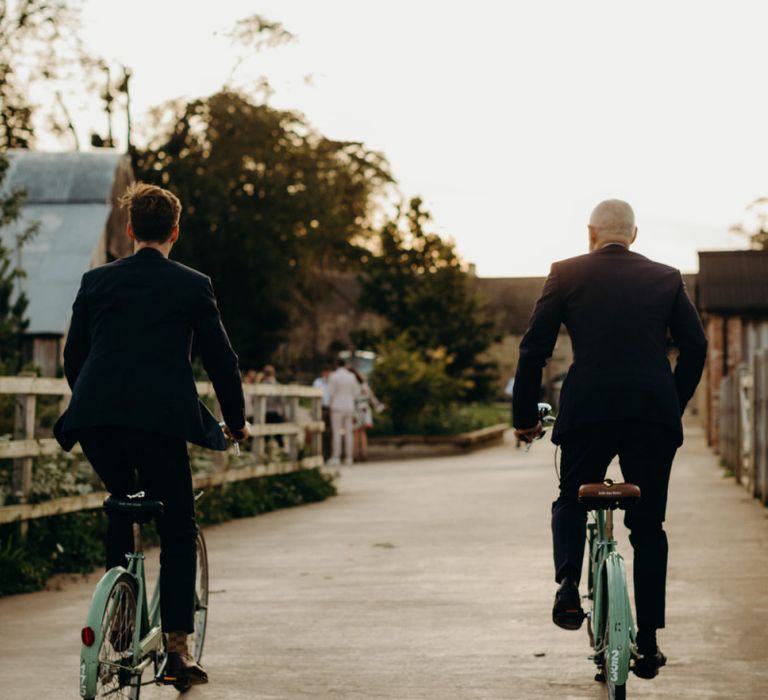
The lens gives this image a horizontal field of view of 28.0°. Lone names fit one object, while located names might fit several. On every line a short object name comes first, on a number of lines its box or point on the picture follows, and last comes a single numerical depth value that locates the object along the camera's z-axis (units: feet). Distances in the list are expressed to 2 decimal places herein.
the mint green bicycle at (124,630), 15.55
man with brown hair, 16.92
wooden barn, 89.81
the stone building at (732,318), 106.83
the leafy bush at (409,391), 102.68
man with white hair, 17.35
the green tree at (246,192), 151.94
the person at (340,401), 86.94
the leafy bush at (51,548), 31.01
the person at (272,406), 73.35
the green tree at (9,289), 59.19
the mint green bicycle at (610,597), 16.38
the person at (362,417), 91.81
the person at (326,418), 94.22
